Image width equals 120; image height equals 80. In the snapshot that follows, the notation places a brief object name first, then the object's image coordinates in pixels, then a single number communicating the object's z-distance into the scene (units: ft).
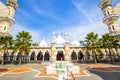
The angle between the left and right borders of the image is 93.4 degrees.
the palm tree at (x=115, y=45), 55.06
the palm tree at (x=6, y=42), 54.31
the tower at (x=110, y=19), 75.53
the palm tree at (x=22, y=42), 53.94
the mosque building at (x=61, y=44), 71.27
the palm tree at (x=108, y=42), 55.16
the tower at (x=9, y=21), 71.96
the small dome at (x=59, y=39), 84.69
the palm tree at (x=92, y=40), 56.65
